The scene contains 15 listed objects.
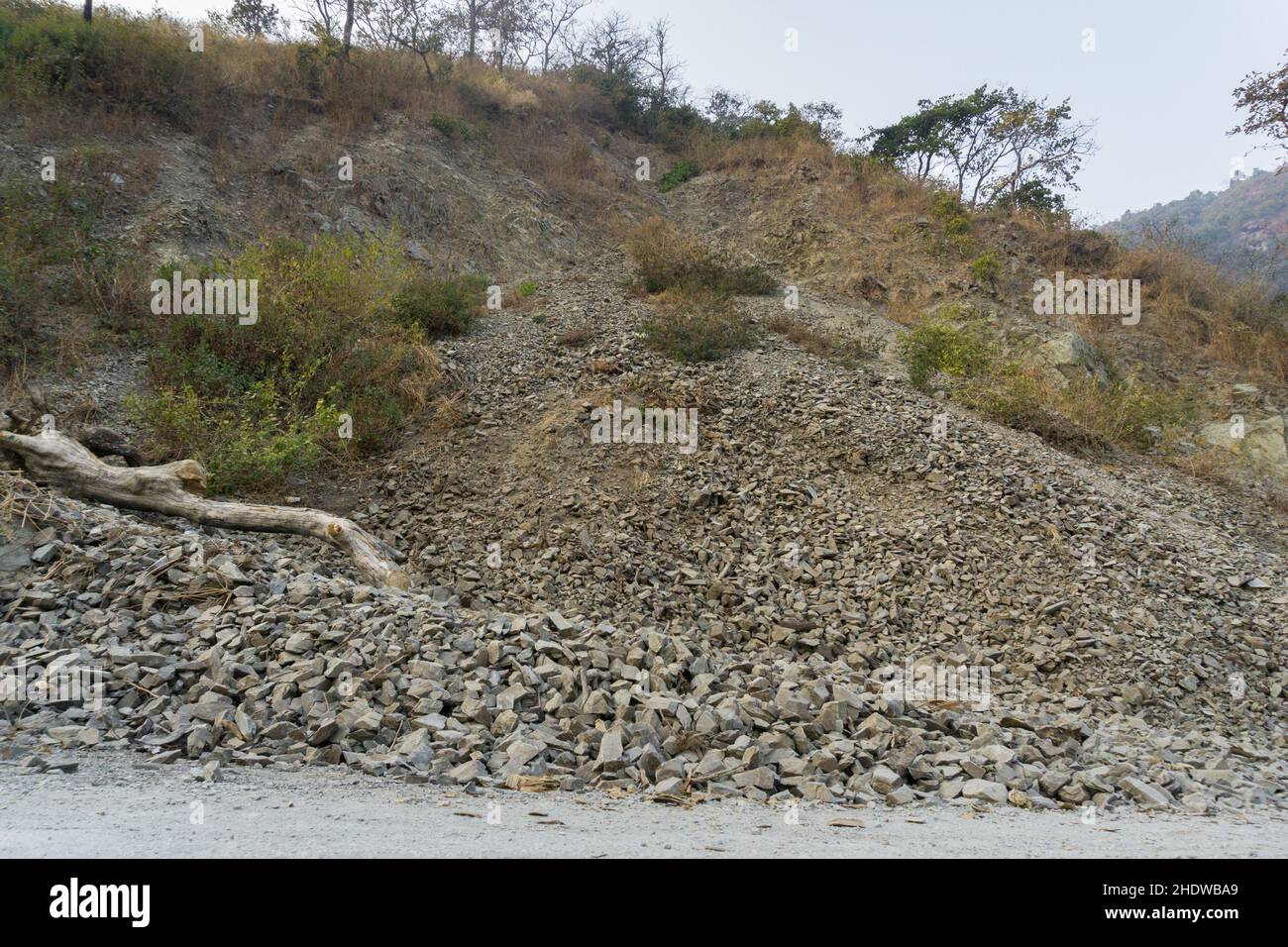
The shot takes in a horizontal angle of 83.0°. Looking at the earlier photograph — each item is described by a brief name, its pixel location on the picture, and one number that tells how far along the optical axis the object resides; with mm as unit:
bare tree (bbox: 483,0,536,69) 22922
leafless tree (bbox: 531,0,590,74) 25075
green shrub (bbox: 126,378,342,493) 5898
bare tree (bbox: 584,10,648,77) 24531
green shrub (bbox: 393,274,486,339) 9344
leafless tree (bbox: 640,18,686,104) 22375
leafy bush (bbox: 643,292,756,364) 8781
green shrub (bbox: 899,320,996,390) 9398
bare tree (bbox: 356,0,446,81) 17375
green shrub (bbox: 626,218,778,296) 11414
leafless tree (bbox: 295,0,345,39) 15162
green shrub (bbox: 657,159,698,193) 18719
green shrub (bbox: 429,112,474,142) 15478
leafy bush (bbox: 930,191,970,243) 14258
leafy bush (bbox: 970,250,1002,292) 13102
